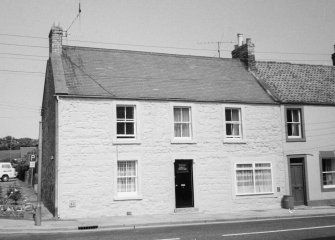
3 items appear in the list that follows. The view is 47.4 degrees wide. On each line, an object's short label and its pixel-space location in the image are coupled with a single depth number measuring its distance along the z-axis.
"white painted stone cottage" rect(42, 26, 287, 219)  18.86
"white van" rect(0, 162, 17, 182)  42.78
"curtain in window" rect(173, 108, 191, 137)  21.34
